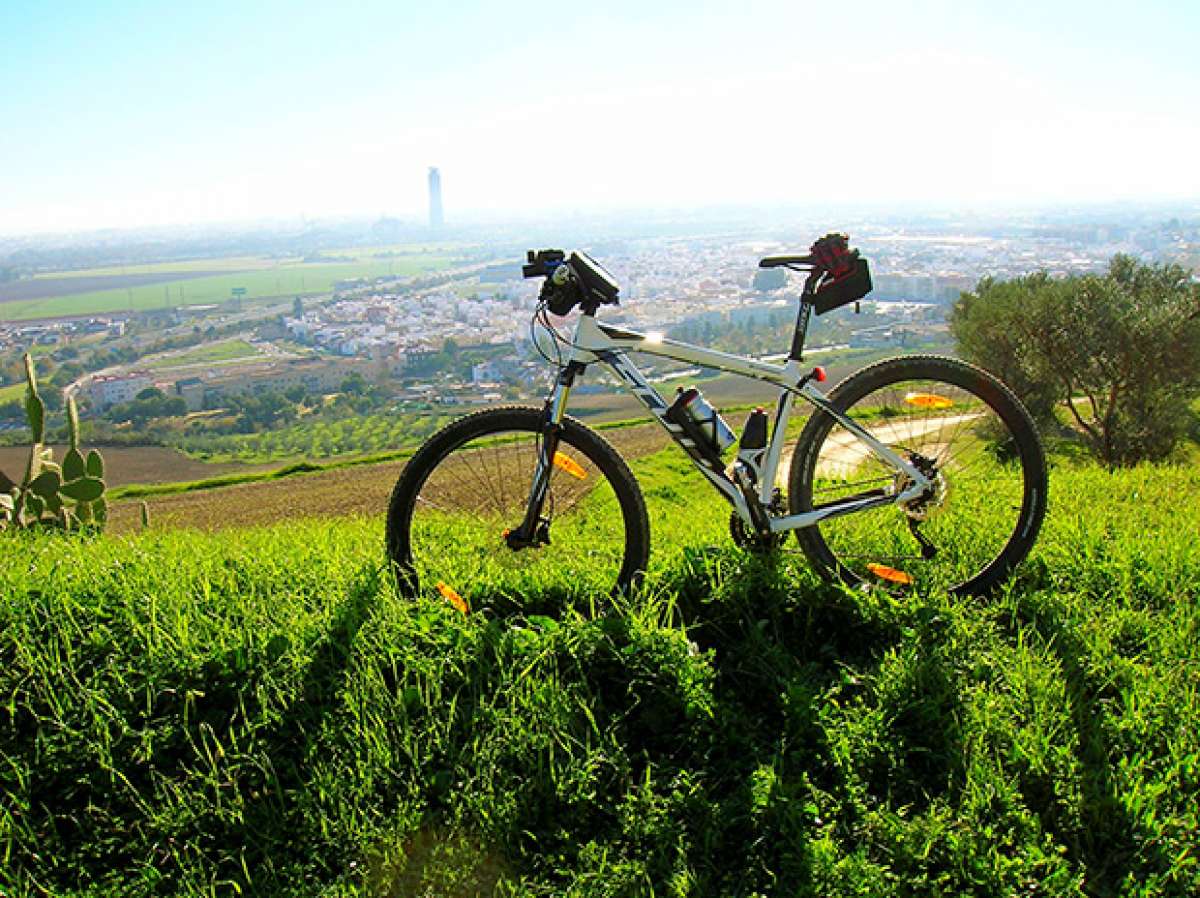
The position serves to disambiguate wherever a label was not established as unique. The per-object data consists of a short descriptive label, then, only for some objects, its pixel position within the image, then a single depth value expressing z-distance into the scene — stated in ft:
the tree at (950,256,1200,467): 67.00
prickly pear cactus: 20.88
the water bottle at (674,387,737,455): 13.47
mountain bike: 13.25
